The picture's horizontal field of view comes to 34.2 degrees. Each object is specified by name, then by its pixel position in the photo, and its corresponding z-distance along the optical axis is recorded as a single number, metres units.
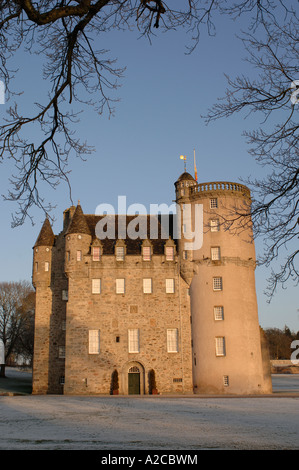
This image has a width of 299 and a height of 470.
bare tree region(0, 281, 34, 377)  61.53
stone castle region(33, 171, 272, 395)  38.44
